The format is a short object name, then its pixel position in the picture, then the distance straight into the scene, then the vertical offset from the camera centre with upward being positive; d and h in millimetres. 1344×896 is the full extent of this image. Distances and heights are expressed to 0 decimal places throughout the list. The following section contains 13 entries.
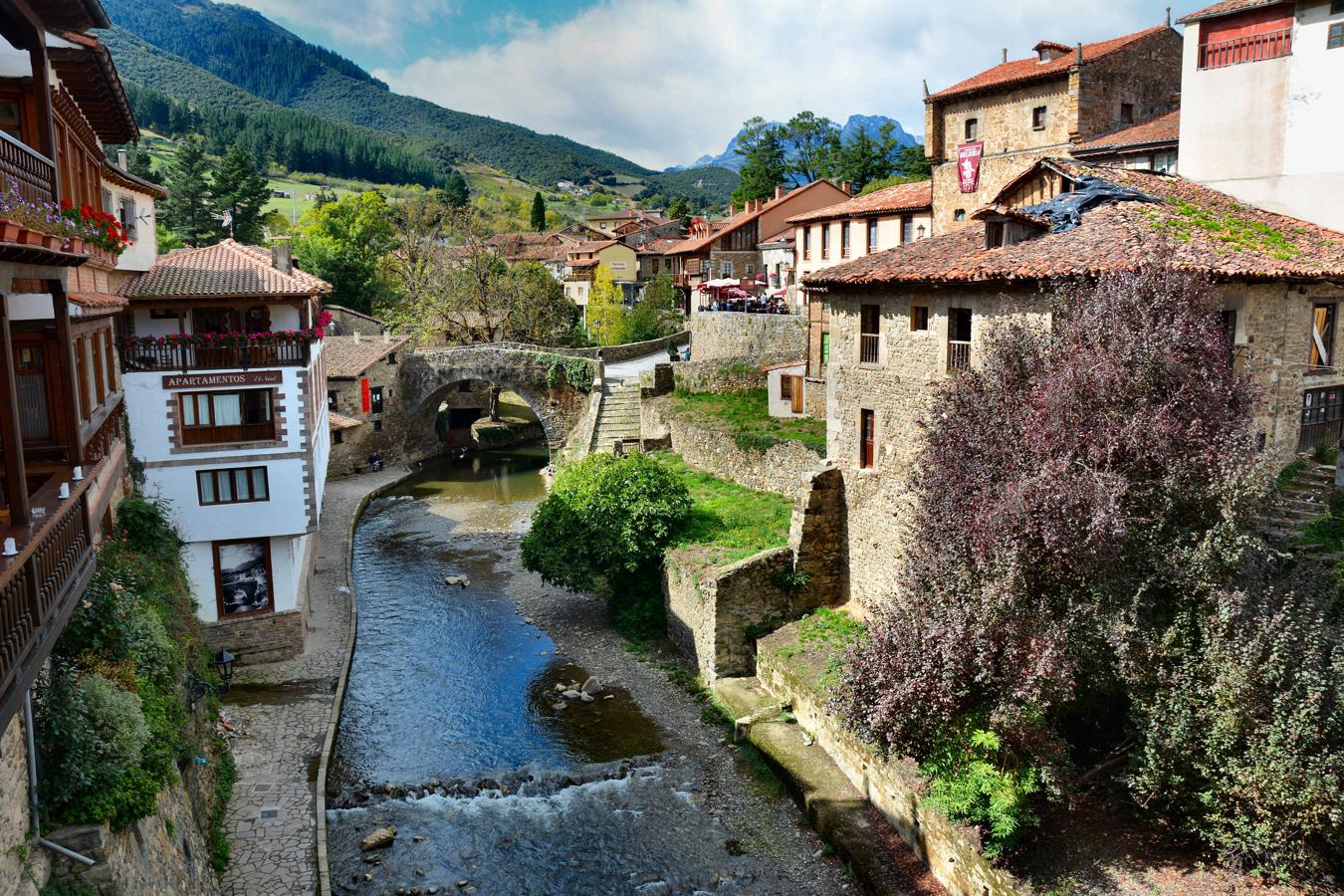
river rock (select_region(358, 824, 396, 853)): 17219 -8784
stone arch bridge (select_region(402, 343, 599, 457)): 47875 -2082
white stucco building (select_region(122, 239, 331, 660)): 22656 -2154
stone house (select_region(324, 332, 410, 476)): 47656 -3056
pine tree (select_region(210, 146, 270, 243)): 65500 +9985
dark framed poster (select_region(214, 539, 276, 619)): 23531 -5691
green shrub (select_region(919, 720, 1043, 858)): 13805 -6616
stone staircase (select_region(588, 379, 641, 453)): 43250 -3701
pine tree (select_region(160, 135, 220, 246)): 66688 +9645
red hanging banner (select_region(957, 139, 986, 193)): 35062 +5682
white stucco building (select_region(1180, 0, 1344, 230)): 19453 +4463
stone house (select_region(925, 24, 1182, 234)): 33906 +7813
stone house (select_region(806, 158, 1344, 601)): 17000 +385
